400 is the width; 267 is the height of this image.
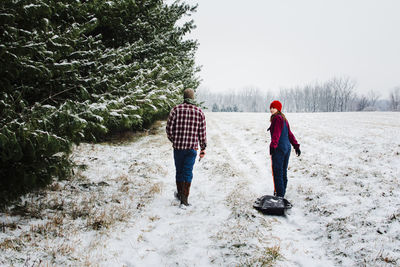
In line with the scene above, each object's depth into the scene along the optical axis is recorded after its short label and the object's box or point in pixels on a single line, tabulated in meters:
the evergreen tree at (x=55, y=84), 2.99
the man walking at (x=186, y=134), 4.60
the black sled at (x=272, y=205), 4.52
